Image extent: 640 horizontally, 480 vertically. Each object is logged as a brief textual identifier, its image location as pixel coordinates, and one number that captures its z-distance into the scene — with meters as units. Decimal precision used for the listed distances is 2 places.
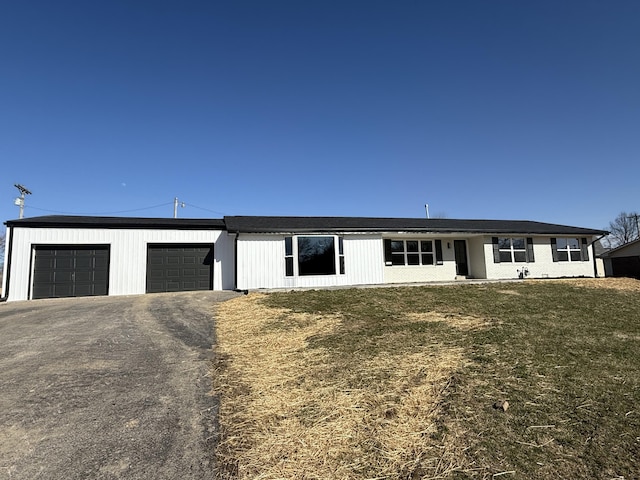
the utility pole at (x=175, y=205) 30.88
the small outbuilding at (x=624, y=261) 20.68
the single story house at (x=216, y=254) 12.43
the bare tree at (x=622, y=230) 53.72
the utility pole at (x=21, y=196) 18.50
